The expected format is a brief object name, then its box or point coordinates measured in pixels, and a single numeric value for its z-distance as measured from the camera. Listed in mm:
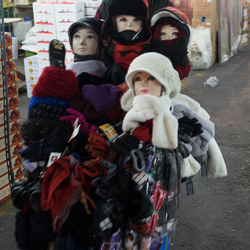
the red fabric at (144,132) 1723
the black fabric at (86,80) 2111
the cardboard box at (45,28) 6031
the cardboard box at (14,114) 3475
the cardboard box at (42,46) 6129
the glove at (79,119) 1893
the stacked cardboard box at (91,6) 6000
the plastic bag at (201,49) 8148
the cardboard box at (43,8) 5936
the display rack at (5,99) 2933
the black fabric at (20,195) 1744
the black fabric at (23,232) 1743
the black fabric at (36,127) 1850
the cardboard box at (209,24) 8531
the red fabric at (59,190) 1637
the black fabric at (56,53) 2076
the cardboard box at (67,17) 5848
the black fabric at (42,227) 1659
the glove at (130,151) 1645
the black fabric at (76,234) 1661
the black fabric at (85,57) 2260
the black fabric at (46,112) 1885
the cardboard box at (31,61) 6448
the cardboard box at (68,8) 5797
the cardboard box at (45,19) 5984
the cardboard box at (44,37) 6077
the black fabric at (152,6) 2521
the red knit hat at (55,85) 1919
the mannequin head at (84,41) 2246
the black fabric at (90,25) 2240
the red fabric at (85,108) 1930
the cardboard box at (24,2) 10800
